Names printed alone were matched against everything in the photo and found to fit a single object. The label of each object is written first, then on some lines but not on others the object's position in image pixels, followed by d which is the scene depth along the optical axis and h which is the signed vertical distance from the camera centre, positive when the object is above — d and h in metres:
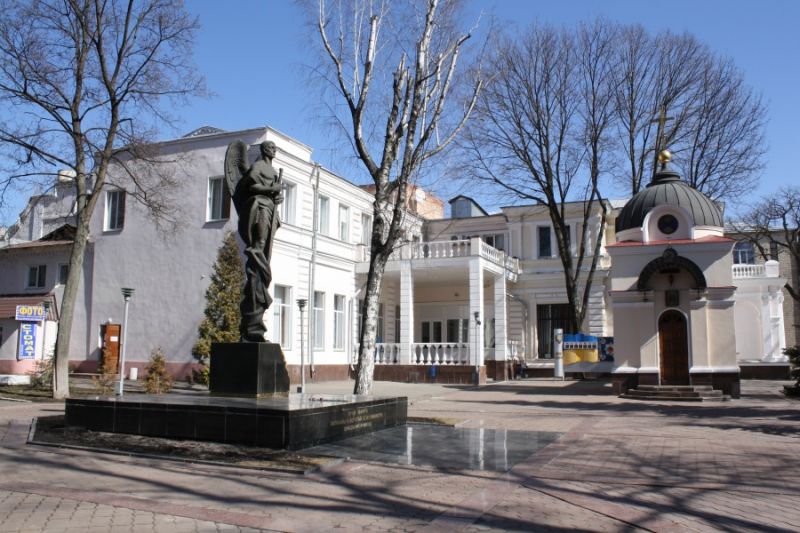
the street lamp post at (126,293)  17.76 +1.29
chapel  21.09 +1.48
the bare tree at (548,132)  26.95 +8.62
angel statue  11.39 +2.11
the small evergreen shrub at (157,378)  15.16 -0.90
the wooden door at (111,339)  25.41 +0.08
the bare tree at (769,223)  33.66 +6.47
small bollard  31.17 -0.49
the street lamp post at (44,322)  24.61 +0.70
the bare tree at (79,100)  17.75 +6.58
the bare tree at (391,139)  15.39 +4.83
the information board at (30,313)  23.14 +0.97
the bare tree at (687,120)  26.95 +9.18
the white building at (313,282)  24.67 +2.61
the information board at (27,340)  23.78 +0.03
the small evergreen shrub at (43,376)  20.75 -1.08
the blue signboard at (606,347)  28.52 -0.18
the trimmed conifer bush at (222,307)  22.95 +1.18
